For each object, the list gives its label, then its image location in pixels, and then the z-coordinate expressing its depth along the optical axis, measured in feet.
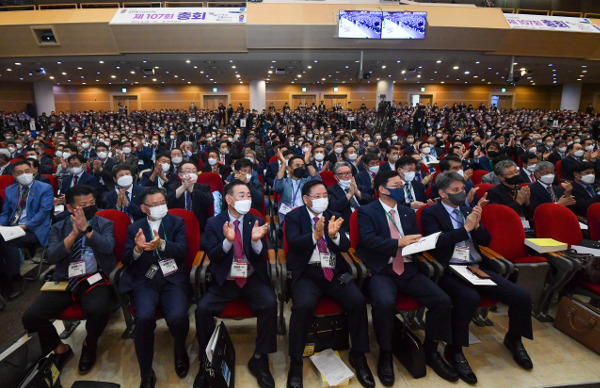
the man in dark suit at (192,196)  11.91
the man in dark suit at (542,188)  11.89
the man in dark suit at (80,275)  7.32
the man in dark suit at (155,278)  7.00
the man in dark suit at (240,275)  7.31
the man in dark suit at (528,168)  14.80
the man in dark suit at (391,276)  7.40
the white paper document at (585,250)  8.81
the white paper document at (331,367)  7.07
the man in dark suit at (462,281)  7.61
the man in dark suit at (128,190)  11.55
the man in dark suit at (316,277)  7.21
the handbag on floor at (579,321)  8.18
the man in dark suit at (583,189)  12.50
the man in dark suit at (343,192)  11.46
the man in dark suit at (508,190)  11.19
